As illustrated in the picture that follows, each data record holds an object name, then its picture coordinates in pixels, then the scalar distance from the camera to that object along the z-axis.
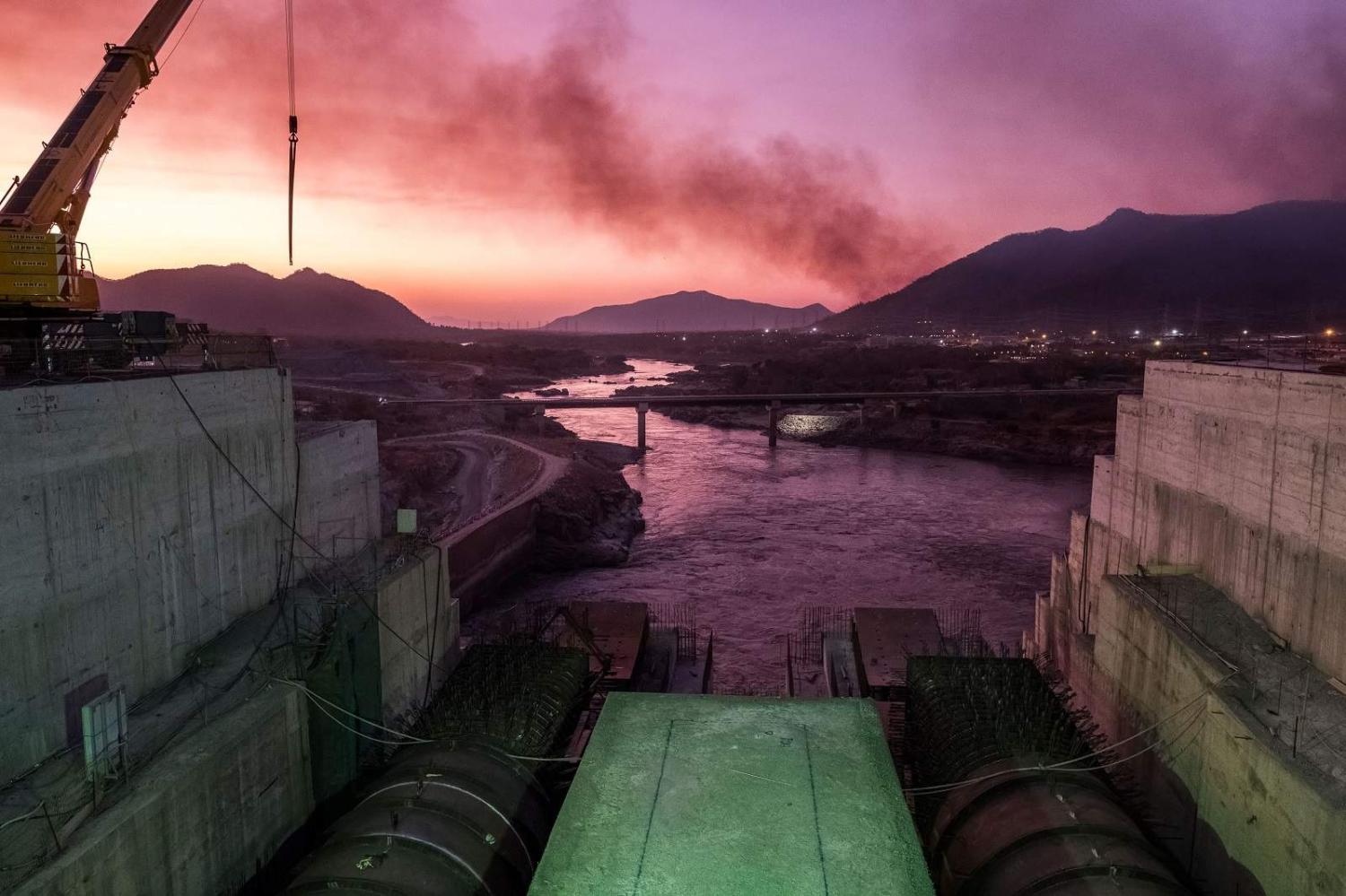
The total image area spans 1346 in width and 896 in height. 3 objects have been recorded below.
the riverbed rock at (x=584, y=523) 48.19
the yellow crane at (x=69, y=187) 16.14
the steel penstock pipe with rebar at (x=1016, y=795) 11.95
